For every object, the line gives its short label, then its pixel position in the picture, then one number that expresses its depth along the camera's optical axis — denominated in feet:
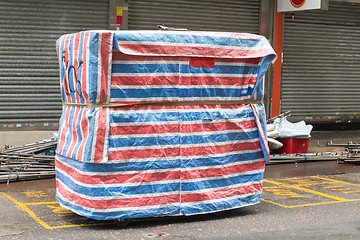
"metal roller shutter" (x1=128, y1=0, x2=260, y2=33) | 49.80
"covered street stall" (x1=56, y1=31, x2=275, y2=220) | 22.50
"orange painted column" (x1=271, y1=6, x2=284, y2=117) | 56.65
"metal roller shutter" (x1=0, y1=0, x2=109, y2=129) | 44.52
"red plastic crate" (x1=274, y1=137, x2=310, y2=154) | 43.04
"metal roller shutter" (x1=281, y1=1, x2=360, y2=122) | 58.39
